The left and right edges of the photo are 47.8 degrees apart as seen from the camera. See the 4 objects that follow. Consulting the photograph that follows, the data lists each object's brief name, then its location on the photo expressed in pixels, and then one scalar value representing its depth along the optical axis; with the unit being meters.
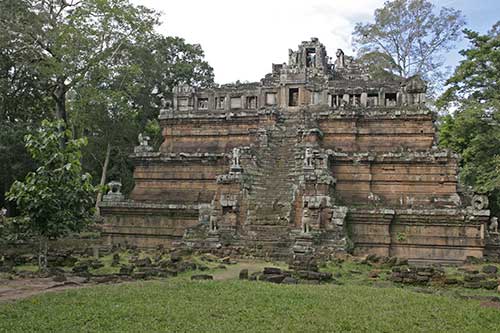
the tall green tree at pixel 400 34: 37.69
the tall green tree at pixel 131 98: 33.81
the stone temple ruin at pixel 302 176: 21.06
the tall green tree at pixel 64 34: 28.08
